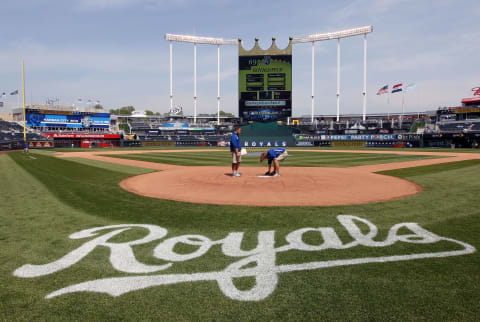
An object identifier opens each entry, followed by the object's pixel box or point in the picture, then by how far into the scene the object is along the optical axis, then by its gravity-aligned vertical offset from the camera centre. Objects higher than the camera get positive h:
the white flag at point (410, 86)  51.10 +10.52
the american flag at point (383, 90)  49.98 +9.61
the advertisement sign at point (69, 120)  57.75 +4.82
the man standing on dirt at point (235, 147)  10.12 -0.23
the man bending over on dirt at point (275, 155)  10.17 -0.55
